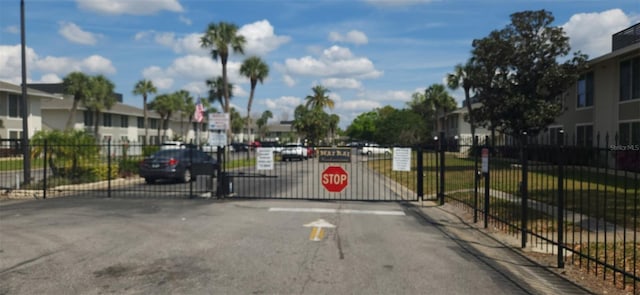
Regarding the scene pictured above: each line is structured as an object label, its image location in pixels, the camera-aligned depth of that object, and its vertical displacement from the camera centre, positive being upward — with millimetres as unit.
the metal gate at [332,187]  15125 -1697
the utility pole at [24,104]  17906 +1347
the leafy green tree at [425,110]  79625 +6055
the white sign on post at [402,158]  15078 -429
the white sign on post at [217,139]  21370 +181
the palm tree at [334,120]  93262 +4504
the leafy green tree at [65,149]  19547 -227
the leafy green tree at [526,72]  26562 +3692
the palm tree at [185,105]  76562 +5844
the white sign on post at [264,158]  15133 -432
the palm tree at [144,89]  67250 +7098
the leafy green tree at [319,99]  81750 +6932
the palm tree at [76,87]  52188 +5604
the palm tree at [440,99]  74500 +6345
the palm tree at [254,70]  50250 +7032
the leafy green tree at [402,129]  68112 +1969
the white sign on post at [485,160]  10691 -348
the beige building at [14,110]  42125 +2790
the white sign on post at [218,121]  20594 +885
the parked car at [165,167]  20750 -945
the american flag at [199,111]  25981 +1645
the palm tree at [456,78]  57072 +7216
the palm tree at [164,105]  70188 +5248
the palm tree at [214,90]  65912 +6904
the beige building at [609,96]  22938 +2341
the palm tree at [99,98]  54031 +4890
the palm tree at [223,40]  40719 +8089
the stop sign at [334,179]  15414 -1060
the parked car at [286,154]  34684 -767
